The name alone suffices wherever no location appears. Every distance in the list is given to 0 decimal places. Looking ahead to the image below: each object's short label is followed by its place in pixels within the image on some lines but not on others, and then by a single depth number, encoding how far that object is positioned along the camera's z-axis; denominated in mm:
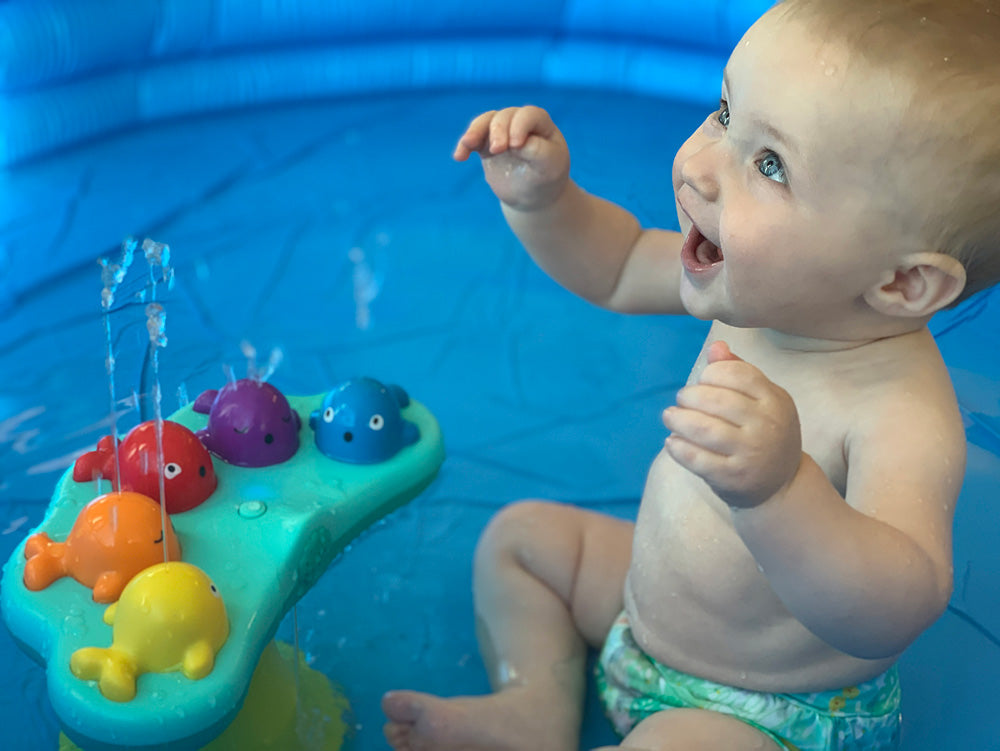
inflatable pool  1069
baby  620
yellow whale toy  733
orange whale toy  801
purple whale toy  947
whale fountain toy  738
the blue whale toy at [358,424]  973
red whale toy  882
